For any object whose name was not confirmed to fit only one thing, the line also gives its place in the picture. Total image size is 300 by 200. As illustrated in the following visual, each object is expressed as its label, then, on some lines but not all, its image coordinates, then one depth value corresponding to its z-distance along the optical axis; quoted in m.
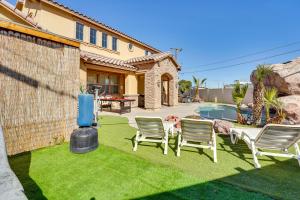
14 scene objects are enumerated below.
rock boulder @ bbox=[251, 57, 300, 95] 11.38
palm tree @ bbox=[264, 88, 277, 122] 7.07
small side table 4.45
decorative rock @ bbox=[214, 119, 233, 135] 6.03
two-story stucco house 9.64
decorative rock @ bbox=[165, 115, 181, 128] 6.33
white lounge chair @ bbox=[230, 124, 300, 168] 3.29
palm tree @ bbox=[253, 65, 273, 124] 7.25
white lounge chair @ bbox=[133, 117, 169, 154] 4.02
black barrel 3.87
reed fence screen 3.57
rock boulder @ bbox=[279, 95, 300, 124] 8.20
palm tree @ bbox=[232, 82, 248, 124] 7.74
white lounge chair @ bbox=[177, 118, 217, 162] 3.63
